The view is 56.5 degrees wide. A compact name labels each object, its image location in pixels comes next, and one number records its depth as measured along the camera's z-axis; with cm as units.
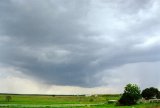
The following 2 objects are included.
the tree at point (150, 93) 7574
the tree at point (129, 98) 5338
